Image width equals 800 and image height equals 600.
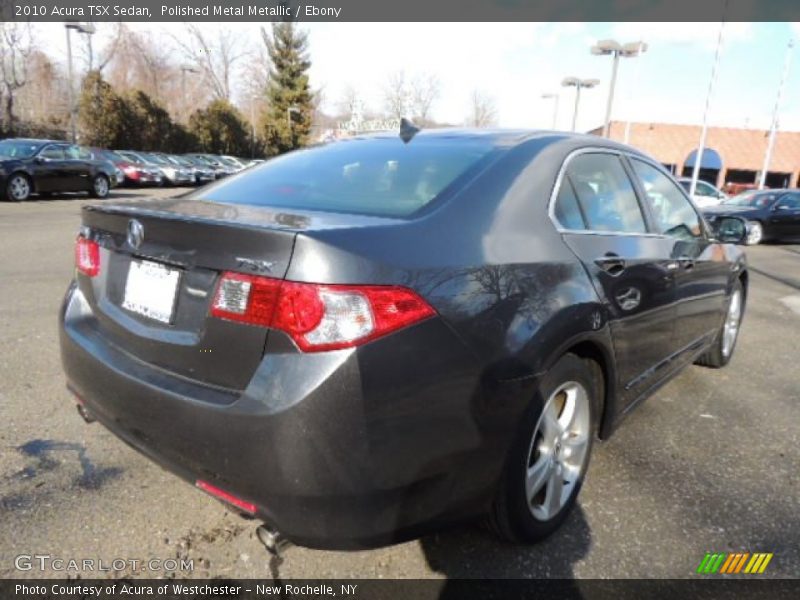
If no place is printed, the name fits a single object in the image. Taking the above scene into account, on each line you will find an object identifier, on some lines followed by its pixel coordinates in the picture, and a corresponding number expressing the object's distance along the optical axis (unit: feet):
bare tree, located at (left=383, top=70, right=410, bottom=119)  162.62
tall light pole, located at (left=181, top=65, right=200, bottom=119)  171.42
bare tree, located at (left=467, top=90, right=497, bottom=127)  174.19
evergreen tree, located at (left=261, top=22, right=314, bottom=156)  165.58
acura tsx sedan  5.30
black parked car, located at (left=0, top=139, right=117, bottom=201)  46.78
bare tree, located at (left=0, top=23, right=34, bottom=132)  121.19
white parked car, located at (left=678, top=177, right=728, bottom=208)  68.54
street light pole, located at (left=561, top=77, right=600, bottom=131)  93.61
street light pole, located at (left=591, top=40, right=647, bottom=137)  71.46
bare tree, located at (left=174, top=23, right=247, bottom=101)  184.14
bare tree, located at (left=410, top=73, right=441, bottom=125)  166.98
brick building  154.30
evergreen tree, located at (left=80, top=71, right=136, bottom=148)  101.81
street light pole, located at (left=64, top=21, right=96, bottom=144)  98.99
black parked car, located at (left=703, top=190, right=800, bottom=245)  46.06
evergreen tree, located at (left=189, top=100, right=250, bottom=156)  130.31
